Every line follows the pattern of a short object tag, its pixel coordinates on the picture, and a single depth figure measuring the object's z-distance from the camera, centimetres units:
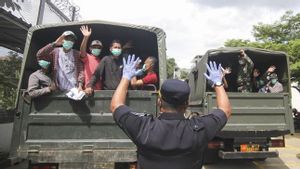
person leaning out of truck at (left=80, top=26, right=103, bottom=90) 536
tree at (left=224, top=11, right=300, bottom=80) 2050
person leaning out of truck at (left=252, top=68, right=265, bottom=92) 918
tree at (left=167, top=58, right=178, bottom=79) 4446
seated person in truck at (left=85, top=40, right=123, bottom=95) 531
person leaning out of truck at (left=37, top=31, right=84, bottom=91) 515
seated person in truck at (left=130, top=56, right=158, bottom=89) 554
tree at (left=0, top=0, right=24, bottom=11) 539
